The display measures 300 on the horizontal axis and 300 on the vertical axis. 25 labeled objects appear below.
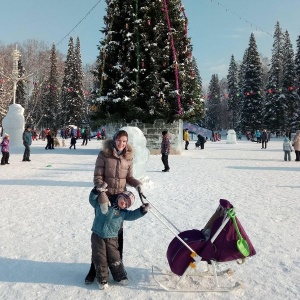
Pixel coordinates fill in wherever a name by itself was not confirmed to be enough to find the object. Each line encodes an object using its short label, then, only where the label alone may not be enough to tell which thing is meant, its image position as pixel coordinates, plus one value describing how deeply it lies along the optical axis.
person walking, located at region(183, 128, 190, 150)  28.00
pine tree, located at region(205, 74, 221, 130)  85.69
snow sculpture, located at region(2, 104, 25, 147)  26.53
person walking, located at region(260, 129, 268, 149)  28.59
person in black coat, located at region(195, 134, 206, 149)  28.41
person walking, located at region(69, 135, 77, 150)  25.13
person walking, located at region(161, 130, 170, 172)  13.03
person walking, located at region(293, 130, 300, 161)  18.12
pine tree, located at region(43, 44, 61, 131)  54.53
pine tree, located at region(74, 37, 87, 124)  53.56
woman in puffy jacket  3.73
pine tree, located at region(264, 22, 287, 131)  51.09
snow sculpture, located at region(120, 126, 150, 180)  9.84
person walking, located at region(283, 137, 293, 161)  18.00
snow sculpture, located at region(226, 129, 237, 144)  37.91
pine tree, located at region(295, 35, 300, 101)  50.28
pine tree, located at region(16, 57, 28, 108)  53.00
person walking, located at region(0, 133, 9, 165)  15.21
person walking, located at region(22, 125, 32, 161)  16.52
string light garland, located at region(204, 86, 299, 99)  48.53
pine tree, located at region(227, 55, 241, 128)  70.81
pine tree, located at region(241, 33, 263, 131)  53.69
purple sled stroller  3.50
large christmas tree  18.94
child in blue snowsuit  3.58
